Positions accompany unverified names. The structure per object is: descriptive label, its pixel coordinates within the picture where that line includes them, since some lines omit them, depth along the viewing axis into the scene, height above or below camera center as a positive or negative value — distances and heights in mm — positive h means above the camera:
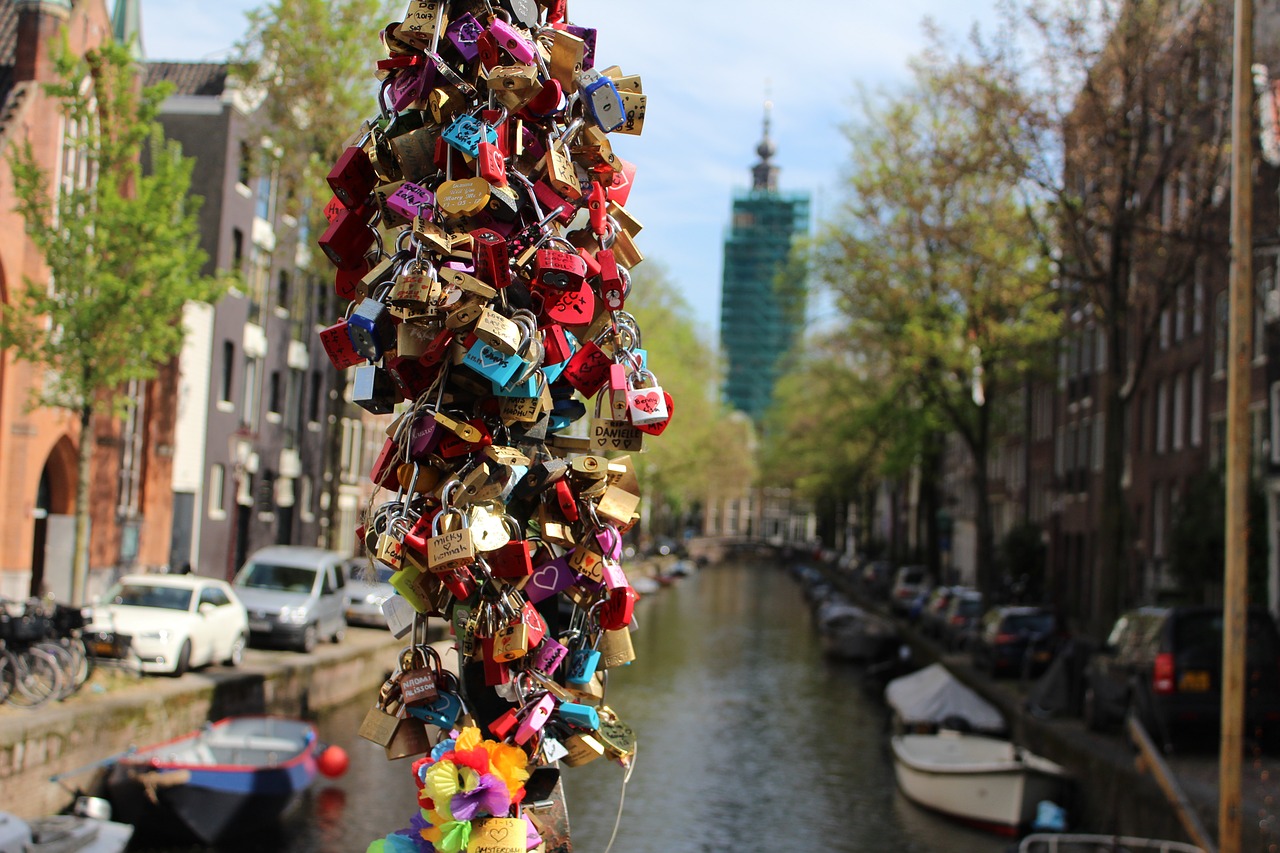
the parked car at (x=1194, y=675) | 18219 -1874
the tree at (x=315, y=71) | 31375 +9789
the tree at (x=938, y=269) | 32625 +6423
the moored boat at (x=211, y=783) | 15922 -3457
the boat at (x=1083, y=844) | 14523 -3365
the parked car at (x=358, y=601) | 34094 -2533
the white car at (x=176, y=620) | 20266 -1969
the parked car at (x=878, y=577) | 66875 -2811
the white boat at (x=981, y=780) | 19734 -3768
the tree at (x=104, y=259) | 20891 +3525
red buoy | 20000 -3819
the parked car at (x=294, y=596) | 25953 -1943
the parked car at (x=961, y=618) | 37341 -2623
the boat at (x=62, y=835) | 12211 -3297
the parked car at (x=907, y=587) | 54562 -2609
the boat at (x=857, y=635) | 43906 -3693
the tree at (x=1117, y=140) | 23094 +6900
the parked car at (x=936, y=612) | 42281 -2754
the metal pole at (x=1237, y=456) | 12281 +744
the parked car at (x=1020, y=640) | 30297 -2513
